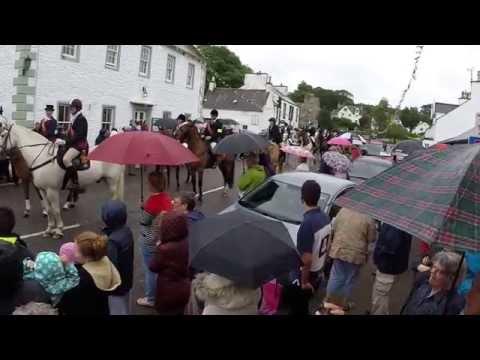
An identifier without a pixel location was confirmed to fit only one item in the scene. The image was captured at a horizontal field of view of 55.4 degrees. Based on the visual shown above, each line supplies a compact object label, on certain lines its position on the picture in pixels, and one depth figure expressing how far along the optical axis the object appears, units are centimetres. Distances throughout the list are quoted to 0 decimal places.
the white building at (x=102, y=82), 1694
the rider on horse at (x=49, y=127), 1372
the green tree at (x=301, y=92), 10979
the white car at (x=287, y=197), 724
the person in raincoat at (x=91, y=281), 355
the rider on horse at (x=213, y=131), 1464
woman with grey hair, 371
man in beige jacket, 563
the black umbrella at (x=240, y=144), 941
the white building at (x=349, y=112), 11331
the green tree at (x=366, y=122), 9525
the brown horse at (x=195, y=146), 1269
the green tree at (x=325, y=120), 8306
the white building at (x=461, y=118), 3616
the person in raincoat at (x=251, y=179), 840
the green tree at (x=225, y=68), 7305
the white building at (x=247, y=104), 5506
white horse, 877
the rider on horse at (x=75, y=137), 892
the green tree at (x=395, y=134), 7019
